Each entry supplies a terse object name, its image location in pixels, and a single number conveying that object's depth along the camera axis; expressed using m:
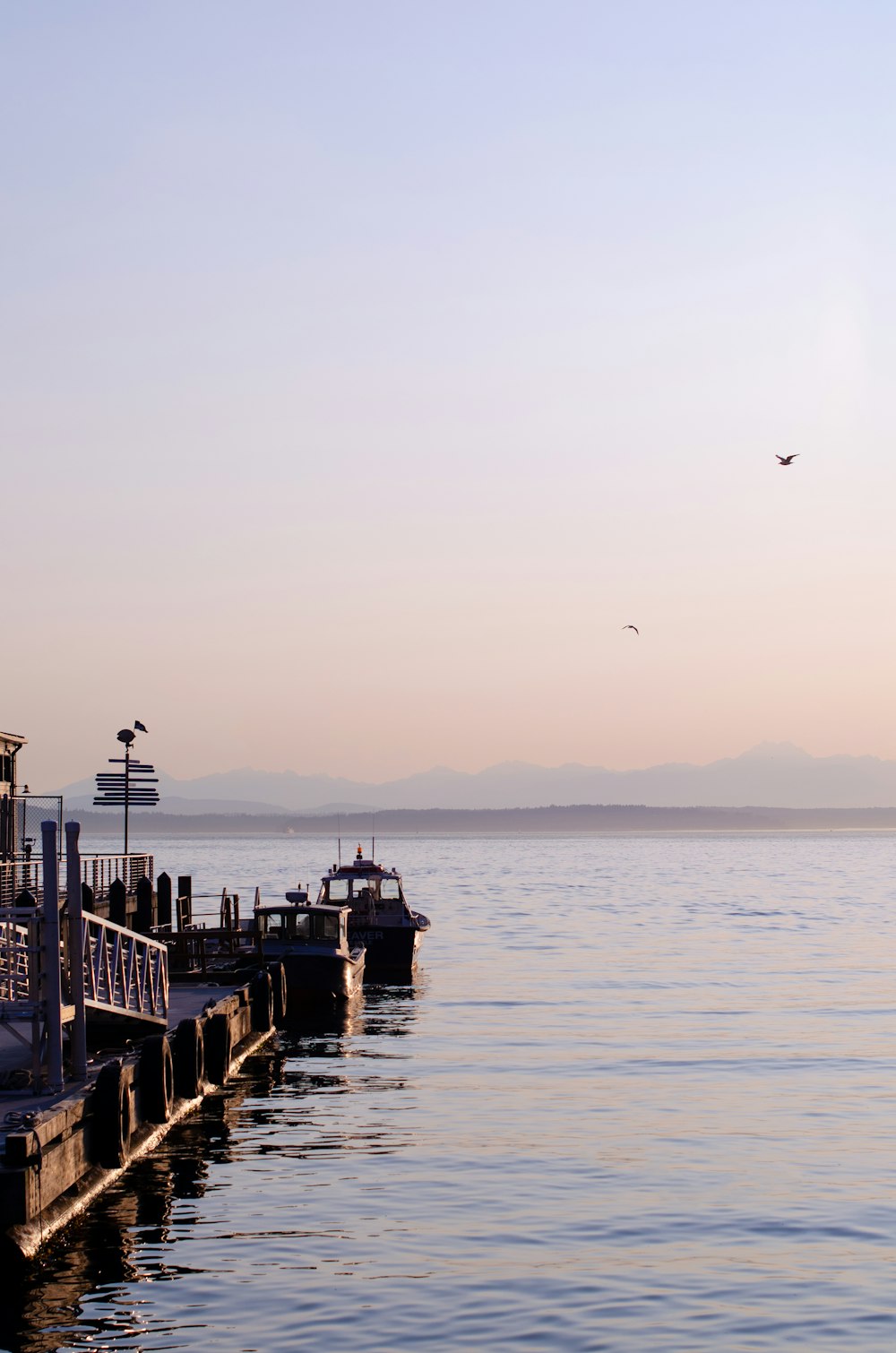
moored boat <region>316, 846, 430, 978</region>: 57.03
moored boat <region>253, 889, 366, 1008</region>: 46.50
